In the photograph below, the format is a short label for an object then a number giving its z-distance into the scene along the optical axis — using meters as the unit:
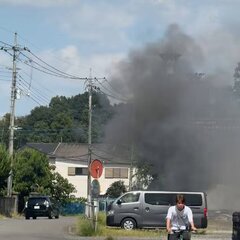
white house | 91.62
